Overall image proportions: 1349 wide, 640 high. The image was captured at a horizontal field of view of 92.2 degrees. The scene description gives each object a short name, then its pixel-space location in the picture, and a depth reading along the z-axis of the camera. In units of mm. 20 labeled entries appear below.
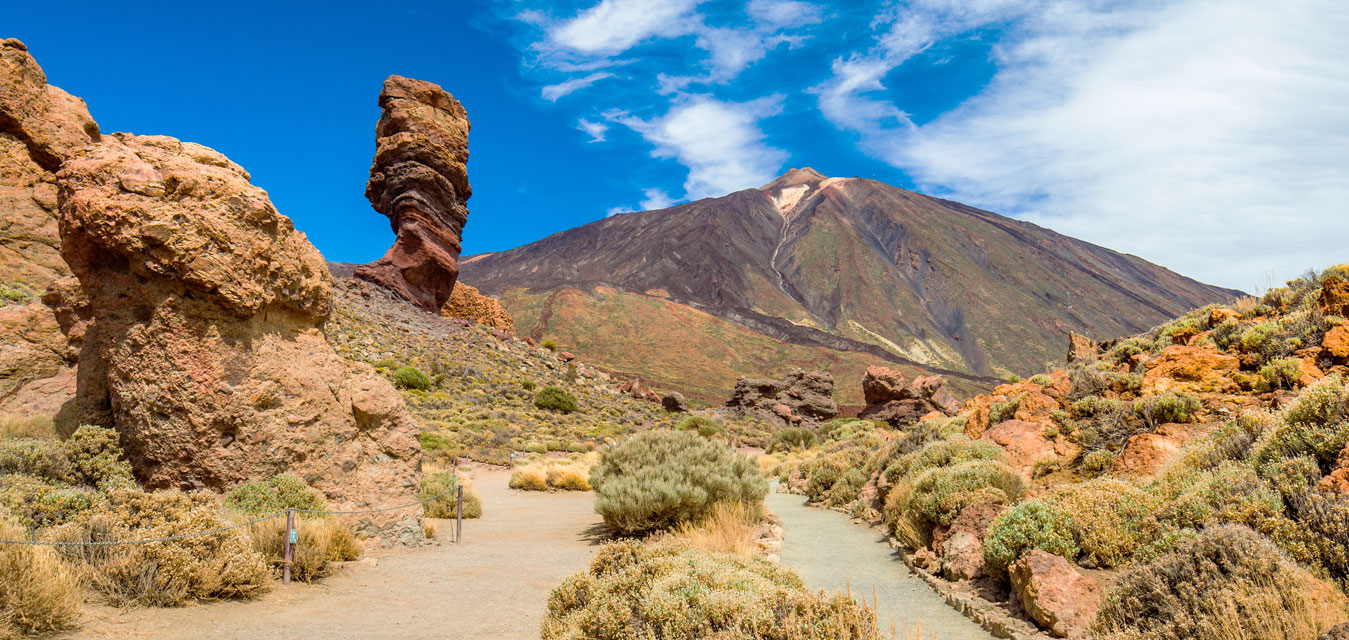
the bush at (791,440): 30641
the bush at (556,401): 32375
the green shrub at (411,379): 28328
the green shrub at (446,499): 12164
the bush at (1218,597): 3842
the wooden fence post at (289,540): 6348
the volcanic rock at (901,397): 32750
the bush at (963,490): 8702
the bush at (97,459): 6906
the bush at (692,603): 3436
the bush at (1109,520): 6110
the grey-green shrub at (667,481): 10062
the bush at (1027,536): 6414
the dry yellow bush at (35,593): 4258
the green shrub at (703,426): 31719
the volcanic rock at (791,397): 41250
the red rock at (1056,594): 5414
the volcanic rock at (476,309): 46719
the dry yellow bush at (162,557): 5316
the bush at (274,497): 6984
